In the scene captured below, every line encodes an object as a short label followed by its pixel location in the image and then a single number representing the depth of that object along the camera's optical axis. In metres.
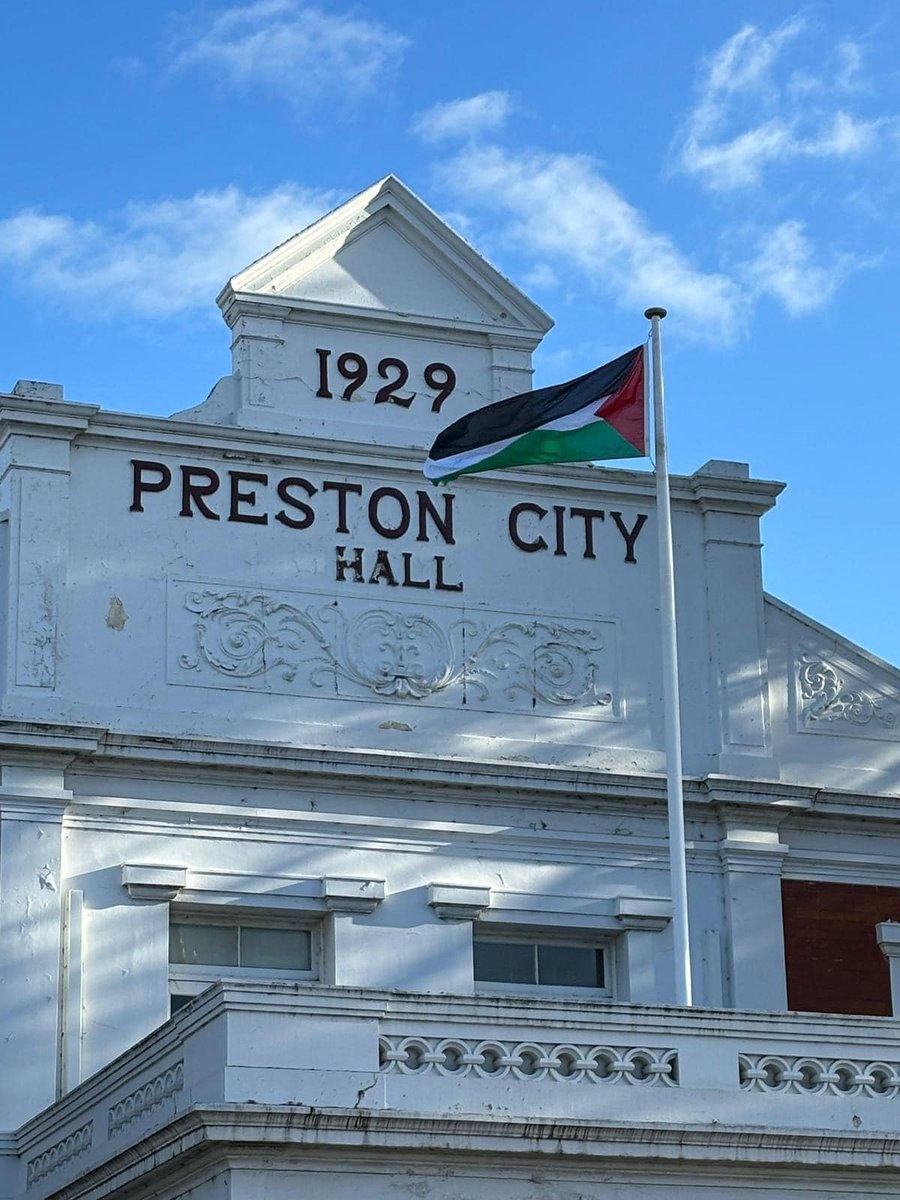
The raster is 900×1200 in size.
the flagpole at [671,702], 18.75
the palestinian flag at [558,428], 20.38
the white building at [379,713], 20.62
